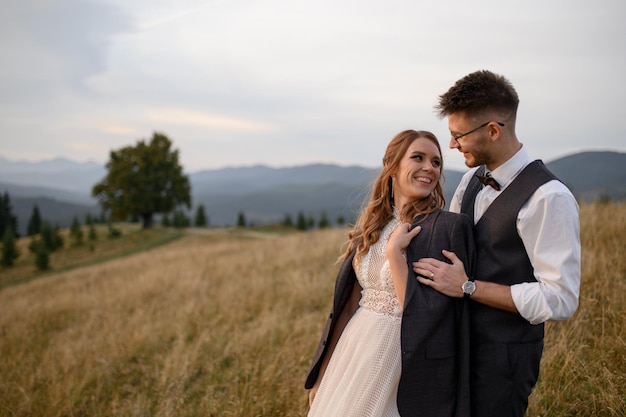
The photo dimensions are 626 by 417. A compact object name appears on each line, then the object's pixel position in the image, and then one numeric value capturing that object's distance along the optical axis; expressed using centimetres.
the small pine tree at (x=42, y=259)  3000
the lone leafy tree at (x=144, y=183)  4094
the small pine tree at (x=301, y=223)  5178
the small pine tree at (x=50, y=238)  3612
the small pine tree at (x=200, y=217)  5461
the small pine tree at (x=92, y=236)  3813
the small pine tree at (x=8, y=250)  3338
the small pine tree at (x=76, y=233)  3772
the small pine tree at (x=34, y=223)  5503
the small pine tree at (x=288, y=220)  5705
